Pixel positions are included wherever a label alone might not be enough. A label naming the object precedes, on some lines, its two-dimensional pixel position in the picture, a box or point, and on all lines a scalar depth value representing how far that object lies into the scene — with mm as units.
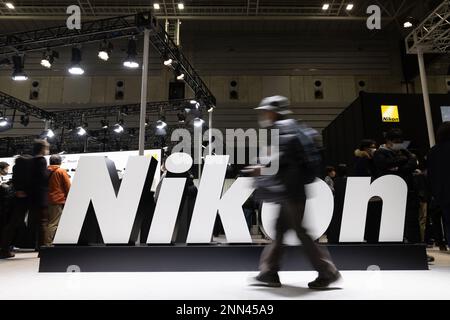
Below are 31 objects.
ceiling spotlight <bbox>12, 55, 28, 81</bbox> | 8109
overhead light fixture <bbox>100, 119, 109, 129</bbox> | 12501
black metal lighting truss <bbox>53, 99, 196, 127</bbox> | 12102
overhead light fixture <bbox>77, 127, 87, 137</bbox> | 12016
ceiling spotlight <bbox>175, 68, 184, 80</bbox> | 9099
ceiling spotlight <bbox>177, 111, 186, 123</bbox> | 12047
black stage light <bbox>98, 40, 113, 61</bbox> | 7441
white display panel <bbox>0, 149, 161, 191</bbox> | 9156
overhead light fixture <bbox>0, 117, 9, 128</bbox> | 11762
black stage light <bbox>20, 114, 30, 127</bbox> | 12154
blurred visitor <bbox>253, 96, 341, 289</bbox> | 2277
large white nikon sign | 3248
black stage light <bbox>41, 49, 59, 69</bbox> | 8281
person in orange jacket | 4906
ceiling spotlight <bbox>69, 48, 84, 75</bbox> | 7188
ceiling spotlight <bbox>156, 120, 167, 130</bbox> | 11672
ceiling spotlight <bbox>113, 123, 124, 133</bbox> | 11992
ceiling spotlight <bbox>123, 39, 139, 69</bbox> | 6789
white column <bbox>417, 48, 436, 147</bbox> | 8242
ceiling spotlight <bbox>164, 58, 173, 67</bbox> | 7988
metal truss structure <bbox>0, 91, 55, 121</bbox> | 11071
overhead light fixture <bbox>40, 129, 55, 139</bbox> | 11486
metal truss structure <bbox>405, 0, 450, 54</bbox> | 8125
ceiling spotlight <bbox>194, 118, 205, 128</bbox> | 11153
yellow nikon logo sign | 9156
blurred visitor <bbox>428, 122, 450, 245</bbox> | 3162
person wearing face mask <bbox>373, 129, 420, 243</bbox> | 3658
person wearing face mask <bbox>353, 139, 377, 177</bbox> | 4105
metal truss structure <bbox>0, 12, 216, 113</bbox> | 7118
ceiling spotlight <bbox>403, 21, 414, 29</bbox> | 8993
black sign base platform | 3143
